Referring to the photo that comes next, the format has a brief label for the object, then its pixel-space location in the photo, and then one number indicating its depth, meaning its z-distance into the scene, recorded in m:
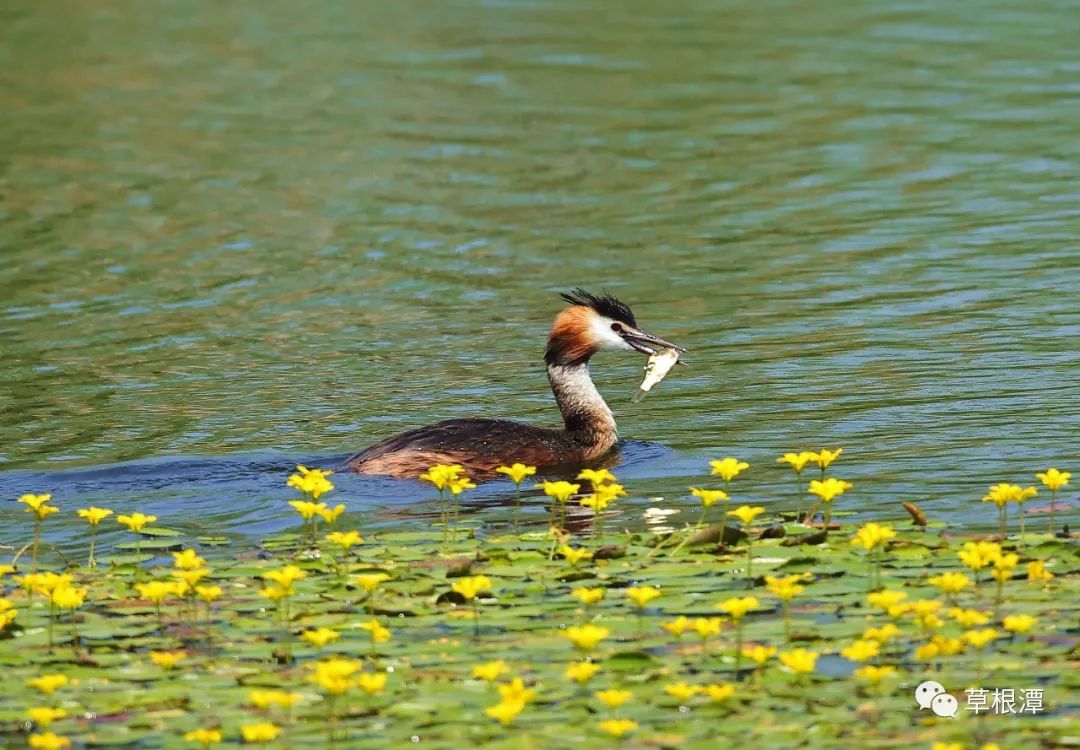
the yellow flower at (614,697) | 12.95
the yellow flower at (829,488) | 17.11
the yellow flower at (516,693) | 12.93
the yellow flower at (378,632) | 14.50
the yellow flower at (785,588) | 14.34
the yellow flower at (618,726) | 12.64
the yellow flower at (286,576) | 15.21
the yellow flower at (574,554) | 16.44
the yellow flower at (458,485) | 17.66
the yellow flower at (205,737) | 12.78
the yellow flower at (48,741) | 12.74
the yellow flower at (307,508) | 17.16
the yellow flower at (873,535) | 15.72
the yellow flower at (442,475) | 17.91
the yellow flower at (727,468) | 17.39
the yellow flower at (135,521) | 17.23
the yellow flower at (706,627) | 14.10
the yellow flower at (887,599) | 14.23
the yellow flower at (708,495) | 17.02
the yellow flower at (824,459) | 17.97
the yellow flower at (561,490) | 17.41
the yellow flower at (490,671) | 13.59
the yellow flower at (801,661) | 13.33
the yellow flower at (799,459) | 17.59
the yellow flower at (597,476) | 17.92
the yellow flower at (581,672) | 13.43
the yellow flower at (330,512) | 17.00
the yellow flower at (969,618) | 13.72
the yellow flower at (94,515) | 17.06
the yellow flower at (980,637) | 13.41
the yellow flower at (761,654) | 13.79
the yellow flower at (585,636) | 13.66
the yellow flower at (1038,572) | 15.86
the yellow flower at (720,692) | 13.30
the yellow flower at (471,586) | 15.40
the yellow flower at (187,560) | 15.70
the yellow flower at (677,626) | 14.27
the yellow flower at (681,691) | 12.94
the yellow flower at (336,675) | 12.97
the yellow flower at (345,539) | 16.56
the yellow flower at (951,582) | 14.41
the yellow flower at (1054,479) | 17.12
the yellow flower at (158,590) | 15.16
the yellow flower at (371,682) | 13.22
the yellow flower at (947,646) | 13.52
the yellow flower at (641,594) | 14.65
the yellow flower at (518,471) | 18.11
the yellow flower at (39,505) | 17.06
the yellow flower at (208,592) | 15.23
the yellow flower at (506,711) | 12.67
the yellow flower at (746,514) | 16.53
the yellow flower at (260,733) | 12.55
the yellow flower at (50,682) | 13.55
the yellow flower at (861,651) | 13.36
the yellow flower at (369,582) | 15.43
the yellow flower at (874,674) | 13.27
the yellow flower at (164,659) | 14.30
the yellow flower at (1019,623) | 13.98
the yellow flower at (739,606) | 14.11
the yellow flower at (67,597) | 15.16
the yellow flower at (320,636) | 14.12
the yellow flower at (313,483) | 17.50
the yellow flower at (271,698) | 13.07
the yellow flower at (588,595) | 15.31
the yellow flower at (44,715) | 13.12
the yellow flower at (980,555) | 14.77
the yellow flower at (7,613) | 15.46
